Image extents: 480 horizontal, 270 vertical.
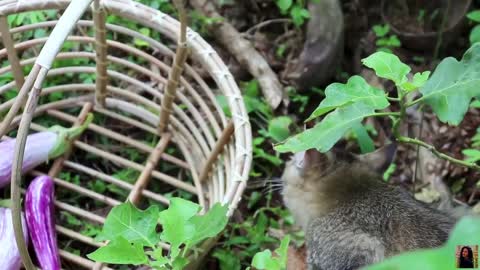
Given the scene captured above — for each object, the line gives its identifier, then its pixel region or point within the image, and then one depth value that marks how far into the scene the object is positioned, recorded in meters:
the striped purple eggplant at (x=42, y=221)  1.39
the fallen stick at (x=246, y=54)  1.64
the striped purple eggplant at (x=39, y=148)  1.43
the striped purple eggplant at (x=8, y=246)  1.36
